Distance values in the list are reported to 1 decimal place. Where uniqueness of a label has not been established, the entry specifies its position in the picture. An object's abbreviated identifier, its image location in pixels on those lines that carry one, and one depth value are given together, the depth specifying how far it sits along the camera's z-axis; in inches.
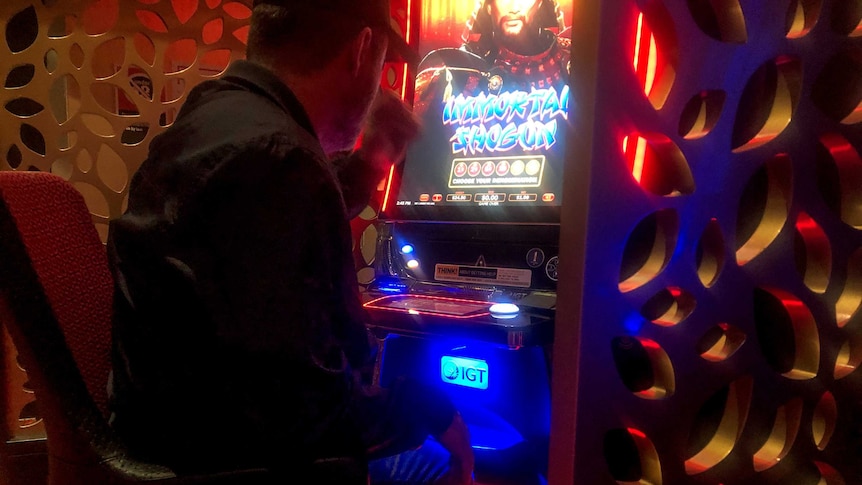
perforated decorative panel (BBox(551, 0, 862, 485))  19.6
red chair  28.4
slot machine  48.0
